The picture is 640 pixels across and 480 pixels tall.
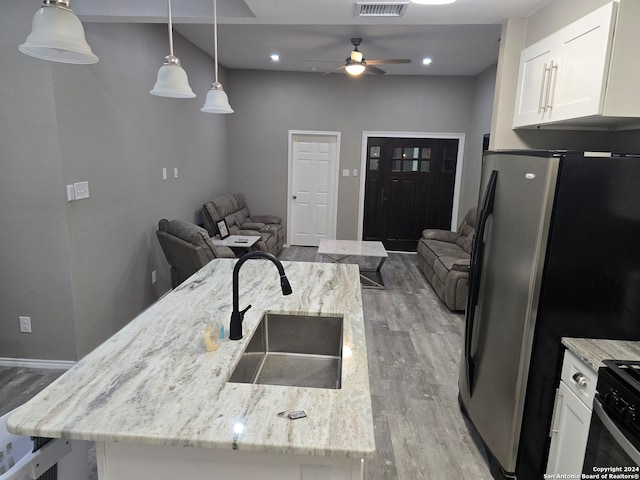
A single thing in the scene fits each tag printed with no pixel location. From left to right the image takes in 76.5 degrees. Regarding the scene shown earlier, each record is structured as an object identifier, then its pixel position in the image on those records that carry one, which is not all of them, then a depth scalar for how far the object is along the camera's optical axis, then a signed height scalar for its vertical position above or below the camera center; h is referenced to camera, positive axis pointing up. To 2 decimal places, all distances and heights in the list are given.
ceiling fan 4.51 +1.14
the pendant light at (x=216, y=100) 2.96 +0.43
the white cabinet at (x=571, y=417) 1.59 -1.00
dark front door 6.80 -0.33
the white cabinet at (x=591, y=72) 1.77 +0.48
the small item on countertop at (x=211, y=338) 1.53 -0.68
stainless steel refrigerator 1.69 -0.45
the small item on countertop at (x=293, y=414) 1.16 -0.71
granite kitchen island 1.08 -0.72
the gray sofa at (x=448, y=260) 4.36 -1.09
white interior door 6.95 -0.40
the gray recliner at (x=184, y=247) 3.59 -0.79
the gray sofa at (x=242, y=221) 5.46 -0.94
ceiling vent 2.69 +1.04
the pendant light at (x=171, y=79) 2.20 +0.42
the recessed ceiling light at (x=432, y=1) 2.29 +0.94
